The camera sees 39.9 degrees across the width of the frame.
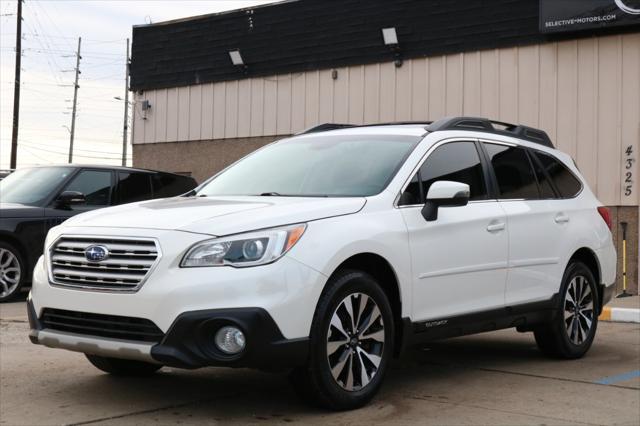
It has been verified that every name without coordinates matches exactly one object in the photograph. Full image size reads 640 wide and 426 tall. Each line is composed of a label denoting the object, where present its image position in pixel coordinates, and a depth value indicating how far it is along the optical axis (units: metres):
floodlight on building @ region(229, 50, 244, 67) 18.80
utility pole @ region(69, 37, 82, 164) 59.01
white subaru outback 4.64
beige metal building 13.63
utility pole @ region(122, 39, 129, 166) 54.39
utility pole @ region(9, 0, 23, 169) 36.03
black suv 10.89
